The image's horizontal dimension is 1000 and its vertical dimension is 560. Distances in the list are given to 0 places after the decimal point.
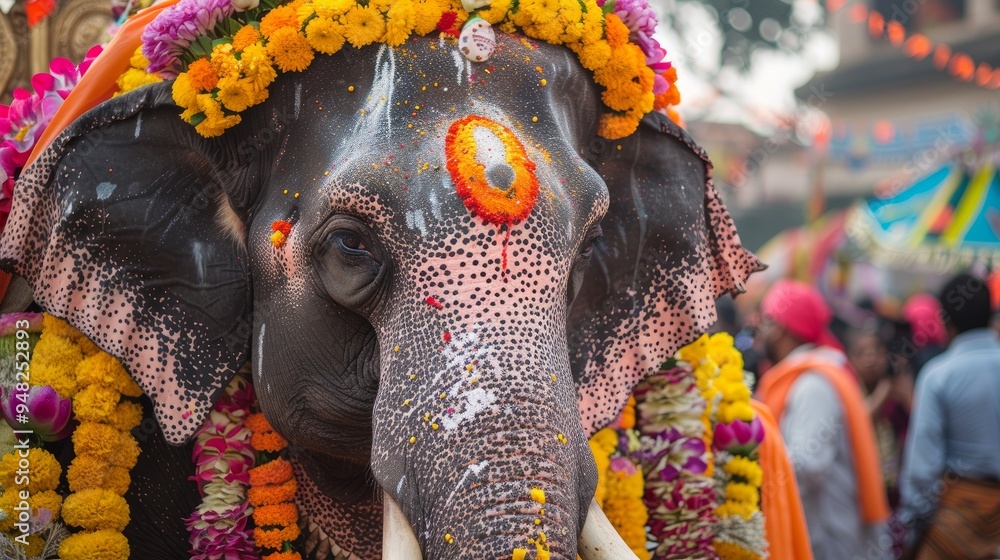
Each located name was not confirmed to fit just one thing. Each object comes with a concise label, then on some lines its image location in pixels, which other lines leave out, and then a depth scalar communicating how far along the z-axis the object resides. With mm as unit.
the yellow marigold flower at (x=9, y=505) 3047
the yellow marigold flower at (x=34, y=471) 3078
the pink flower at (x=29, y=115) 3344
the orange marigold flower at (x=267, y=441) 3211
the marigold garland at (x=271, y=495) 3215
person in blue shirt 6594
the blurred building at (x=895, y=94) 22609
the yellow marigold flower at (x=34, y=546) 3055
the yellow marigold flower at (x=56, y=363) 3123
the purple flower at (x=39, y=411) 3090
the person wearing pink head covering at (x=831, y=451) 6695
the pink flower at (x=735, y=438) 3914
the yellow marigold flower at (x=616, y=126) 3160
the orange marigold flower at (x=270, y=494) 3217
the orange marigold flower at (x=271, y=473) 3217
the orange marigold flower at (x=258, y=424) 3219
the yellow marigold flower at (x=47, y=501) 3070
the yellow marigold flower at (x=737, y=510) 3848
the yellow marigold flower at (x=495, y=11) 2875
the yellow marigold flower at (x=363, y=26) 2801
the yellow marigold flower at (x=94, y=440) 3117
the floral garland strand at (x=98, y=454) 3109
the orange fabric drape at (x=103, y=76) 3213
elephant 2393
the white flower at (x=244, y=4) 2893
